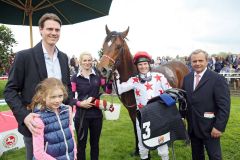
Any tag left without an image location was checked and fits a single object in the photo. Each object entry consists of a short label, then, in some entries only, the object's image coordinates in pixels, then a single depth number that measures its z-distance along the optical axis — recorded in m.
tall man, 1.45
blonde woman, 2.29
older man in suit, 1.94
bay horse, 2.60
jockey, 2.30
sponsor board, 3.13
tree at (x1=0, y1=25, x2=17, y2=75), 9.92
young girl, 1.45
